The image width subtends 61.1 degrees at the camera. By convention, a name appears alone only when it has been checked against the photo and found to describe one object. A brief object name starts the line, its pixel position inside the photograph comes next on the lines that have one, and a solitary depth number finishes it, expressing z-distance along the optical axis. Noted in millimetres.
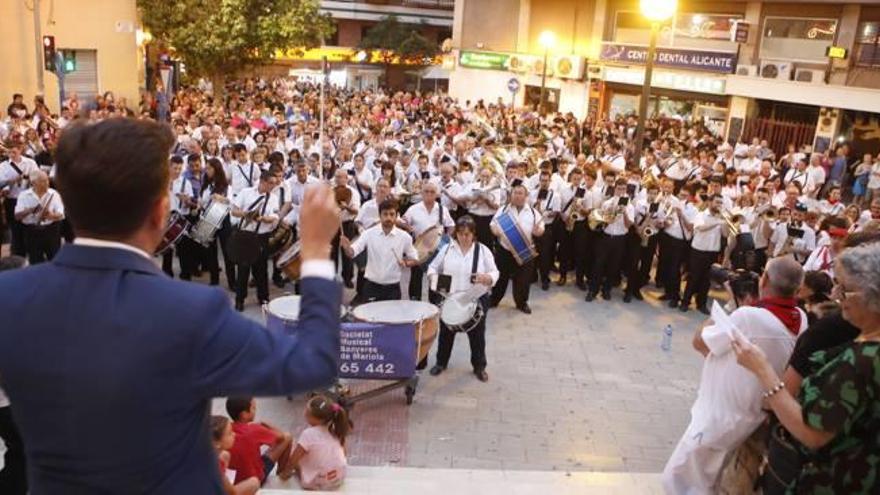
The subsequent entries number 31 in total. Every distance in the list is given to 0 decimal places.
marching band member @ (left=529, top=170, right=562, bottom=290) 10862
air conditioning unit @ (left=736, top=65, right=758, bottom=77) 22703
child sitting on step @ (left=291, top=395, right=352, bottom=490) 5133
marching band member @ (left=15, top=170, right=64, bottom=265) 9008
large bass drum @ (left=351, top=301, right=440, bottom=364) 6727
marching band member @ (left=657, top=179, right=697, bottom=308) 10289
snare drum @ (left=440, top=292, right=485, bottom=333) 7352
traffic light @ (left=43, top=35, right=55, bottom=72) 16328
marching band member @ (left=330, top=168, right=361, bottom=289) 9517
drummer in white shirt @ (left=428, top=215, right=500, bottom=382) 7664
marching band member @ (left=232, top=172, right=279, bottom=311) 9172
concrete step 4934
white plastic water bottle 9047
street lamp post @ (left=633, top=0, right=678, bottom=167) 11109
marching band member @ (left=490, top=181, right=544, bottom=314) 9508
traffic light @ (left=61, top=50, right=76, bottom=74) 19531
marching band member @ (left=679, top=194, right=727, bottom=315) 9945
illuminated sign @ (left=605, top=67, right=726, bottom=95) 23752
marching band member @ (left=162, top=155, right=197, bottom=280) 9547
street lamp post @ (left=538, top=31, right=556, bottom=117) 25562
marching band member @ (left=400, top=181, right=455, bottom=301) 9211
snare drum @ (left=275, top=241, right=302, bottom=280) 8070
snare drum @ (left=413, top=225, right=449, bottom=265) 8542
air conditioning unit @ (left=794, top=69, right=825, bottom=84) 21172
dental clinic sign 23453
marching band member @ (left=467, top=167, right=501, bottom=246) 10719
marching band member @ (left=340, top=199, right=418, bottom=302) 7977
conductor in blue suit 1448
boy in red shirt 4703
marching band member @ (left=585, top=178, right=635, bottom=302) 10281
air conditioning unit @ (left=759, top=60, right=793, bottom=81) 21750
